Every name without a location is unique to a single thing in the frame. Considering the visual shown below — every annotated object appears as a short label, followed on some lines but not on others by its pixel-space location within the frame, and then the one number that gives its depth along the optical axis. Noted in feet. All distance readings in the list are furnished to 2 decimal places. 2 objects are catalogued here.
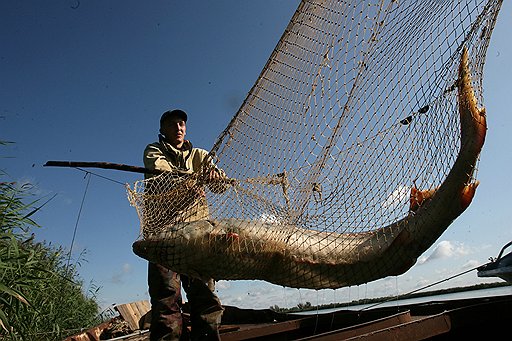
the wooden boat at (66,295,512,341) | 9.87
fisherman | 13.01
